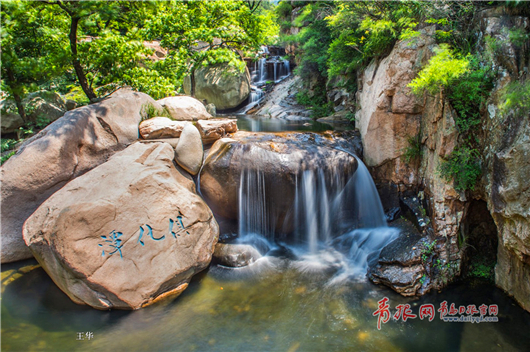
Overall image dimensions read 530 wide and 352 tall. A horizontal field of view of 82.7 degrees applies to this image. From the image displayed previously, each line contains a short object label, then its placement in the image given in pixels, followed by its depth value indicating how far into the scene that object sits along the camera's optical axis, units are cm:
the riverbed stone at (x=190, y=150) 614
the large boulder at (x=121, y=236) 430
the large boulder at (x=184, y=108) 721
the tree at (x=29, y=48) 603
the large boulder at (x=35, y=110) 771
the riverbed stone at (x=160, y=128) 626
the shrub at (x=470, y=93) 455
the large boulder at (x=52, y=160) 512
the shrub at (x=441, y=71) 455
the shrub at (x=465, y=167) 469
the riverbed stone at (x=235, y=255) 554
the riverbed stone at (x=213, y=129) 665
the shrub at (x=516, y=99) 361
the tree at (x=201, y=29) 854
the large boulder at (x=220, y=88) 1646
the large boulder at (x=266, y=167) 617
